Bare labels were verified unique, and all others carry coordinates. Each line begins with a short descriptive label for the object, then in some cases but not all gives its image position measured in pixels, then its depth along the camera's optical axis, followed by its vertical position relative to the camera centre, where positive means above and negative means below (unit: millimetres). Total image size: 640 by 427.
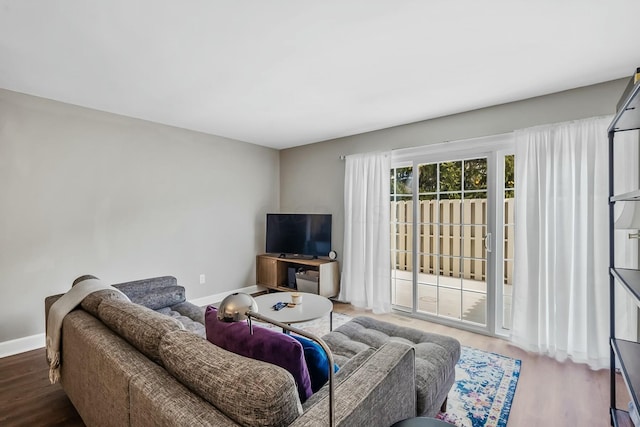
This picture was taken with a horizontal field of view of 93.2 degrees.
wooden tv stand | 4141 -853
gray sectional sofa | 913 -613
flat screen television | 4406 -311
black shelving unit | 1401 -346
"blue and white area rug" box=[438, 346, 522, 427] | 1935 -1289
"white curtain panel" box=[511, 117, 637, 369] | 2527 -241
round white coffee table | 2344 -801
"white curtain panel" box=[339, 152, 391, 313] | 3871 -252
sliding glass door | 3193 -282
